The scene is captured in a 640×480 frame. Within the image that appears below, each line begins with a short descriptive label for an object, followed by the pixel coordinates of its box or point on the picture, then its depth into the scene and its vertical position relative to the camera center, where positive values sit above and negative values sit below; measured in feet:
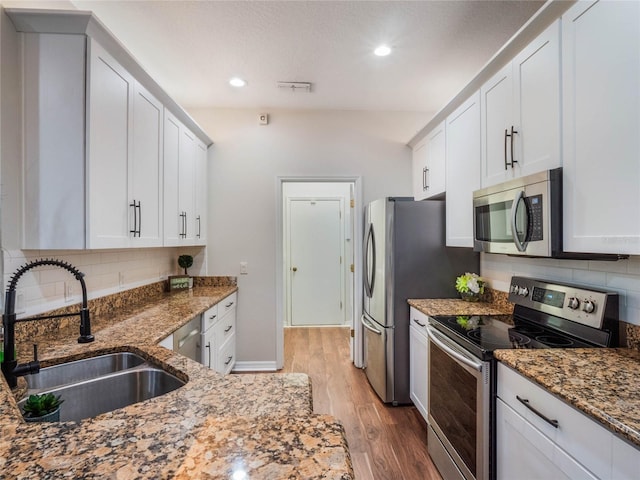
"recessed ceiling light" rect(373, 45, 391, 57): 7.43 +4.46
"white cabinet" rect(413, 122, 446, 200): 8.84 +2.27
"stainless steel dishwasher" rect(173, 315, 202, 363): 6.25 -2.07
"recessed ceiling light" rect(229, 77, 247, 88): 8.95 +4.49
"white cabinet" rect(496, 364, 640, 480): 2.89 -2.12
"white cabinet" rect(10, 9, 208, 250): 4.96 +1.76
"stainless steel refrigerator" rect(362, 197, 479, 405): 8.54 -0.76
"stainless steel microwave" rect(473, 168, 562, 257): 4.66 +0.39
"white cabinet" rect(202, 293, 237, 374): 7.93 -2.64
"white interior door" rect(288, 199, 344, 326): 16.24 -1.11
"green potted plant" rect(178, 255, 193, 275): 10.43 -0.67
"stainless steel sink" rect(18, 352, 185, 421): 4.04 -1.88
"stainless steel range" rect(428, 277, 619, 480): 4.63 -1.65
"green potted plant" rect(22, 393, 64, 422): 2.99 -1.59
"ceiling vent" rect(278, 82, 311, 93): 9.20 +4.48
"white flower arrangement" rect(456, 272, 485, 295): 7.87 -1.09
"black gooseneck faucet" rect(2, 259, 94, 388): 3.60 -1.20
